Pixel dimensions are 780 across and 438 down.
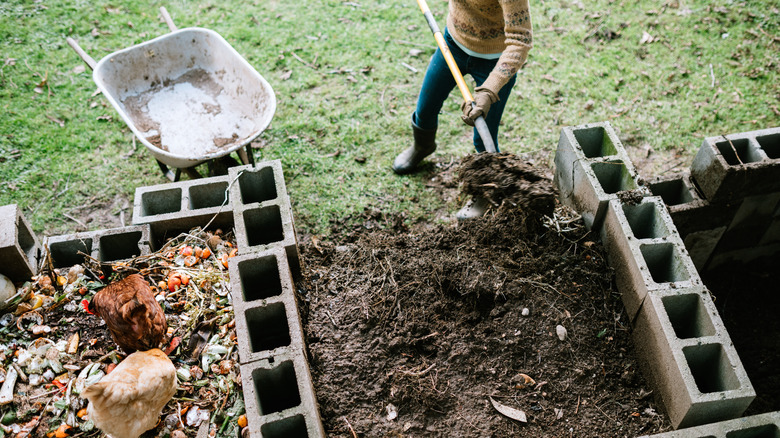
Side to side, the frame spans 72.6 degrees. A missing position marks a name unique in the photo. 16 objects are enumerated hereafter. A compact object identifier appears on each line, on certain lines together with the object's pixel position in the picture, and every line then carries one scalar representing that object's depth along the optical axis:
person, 3.60
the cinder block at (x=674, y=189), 3.98
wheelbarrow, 4.71
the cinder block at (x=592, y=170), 3.63
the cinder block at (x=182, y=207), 3.80
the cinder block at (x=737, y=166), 3.70
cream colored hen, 2.57
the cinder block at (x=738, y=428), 2.64
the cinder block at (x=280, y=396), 2.65
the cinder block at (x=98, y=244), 3.67
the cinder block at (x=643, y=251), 3.17
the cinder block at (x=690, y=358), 2.70
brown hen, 2.90
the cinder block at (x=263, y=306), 2.96
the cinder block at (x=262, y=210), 3.45
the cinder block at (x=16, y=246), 3.42
